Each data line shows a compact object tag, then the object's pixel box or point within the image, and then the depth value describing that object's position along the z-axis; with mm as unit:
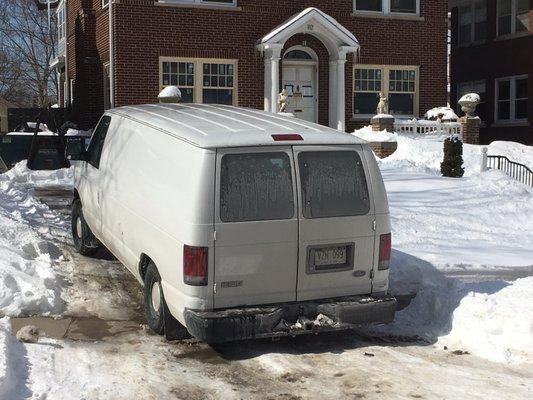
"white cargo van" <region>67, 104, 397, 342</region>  5727
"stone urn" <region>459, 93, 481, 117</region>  21166
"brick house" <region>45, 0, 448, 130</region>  20641
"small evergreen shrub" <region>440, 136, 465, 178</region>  15625
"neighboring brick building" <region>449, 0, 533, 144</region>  26531
